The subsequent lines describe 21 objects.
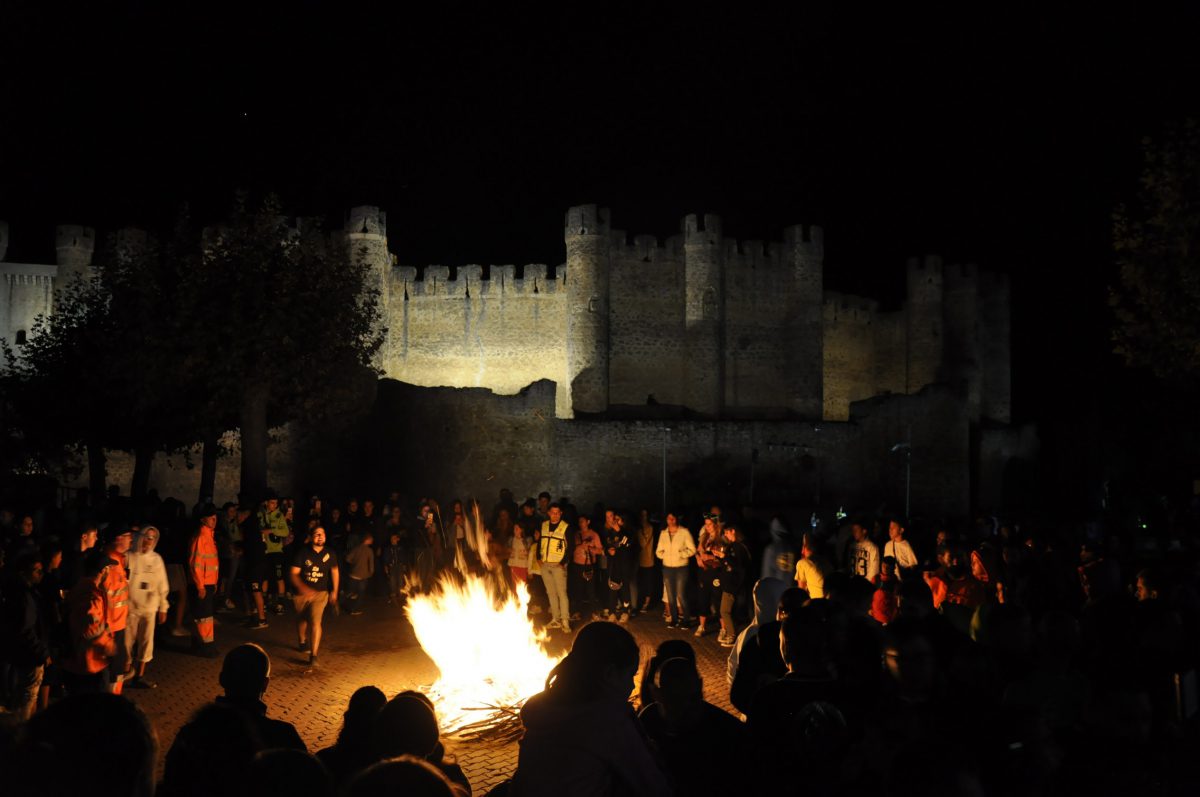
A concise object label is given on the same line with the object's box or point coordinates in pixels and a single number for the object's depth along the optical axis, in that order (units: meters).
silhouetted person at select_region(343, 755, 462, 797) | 2.41
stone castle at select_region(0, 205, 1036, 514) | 38.97
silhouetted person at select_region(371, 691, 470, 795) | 3.58
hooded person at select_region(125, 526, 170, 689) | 9.34
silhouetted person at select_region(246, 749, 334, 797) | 2.56
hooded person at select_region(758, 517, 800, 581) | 10.26
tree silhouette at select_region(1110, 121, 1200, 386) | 15.81
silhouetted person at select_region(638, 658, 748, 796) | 3.64
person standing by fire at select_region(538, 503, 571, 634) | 12.67
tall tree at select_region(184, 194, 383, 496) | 20.03
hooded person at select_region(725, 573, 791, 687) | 7.28
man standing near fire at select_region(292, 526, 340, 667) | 10.36
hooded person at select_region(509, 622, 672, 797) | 3.25
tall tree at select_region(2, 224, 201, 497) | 21.03
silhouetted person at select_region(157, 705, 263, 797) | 3.35
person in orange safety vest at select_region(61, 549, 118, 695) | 7.49
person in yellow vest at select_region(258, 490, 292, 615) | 13.91
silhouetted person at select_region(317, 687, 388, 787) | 3.89
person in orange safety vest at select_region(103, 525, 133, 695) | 8.10
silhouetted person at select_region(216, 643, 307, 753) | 4.48
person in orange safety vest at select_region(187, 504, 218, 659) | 10.86
